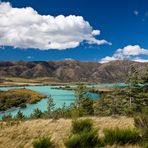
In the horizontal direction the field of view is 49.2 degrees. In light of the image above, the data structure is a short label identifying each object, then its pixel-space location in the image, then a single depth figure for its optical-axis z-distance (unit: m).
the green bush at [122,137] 5.12
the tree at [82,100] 47.23
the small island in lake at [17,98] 84.62
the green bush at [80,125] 5.91
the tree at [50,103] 63.21
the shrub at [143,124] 5.12
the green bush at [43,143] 5.03
